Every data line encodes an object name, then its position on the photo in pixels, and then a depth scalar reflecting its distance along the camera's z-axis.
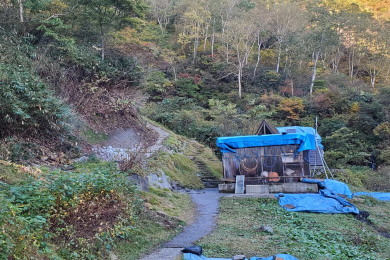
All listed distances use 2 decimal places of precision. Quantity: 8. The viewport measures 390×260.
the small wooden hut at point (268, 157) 14.41
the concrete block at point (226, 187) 14.16
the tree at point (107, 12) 16.66
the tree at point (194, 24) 36.78
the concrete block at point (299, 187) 13.55
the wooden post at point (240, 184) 13.74
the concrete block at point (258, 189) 13.69
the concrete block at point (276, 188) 13.76
